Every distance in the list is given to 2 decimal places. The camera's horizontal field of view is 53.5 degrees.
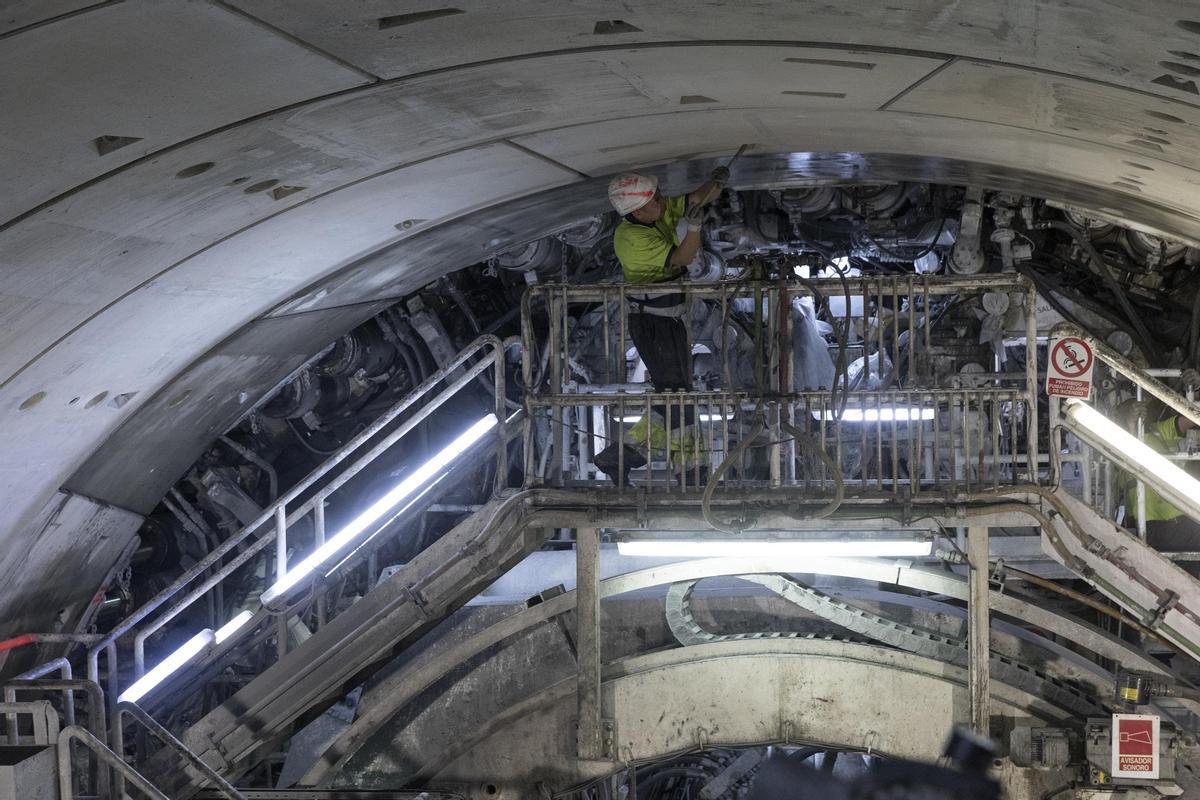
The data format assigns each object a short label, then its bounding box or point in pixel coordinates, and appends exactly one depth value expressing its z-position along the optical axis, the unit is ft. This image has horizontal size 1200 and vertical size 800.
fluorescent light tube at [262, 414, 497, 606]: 23.56
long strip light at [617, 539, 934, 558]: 21.09
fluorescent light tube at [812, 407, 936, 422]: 24.03
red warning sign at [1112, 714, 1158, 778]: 21.40
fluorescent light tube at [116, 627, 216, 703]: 24.13
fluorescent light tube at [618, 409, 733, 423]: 20.73
